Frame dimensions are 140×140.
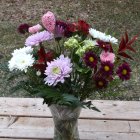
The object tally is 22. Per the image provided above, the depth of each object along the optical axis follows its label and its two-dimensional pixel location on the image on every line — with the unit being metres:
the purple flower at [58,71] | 1.20
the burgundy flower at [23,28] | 1.37
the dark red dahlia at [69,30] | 1.28
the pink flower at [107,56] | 1.21
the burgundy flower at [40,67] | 1.25
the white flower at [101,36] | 1.30
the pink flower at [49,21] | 1.24
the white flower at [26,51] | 1.30
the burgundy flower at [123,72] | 1.23
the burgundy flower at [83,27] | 1.29
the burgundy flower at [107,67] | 1.20
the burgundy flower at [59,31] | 1.27
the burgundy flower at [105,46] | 1.23
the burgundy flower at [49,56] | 1.25
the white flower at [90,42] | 1.25
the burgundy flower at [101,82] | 1.23
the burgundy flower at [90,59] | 1.21
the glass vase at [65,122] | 1.32
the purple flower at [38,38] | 1.26
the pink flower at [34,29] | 1.32
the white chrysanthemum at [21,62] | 1.24
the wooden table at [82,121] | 1.68
